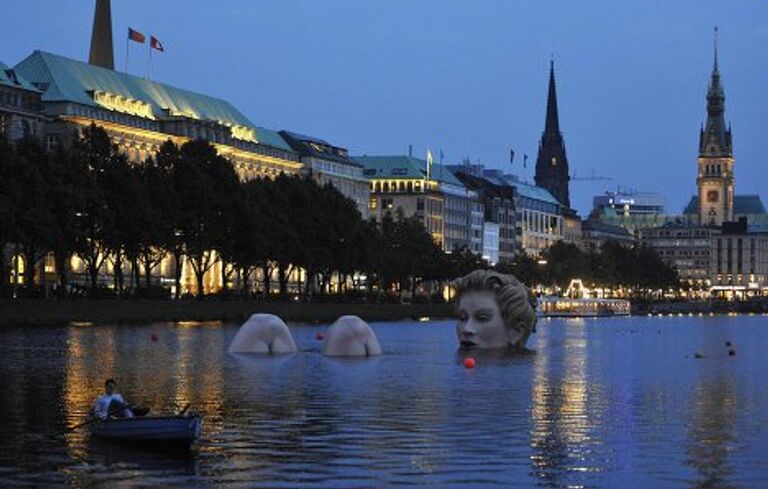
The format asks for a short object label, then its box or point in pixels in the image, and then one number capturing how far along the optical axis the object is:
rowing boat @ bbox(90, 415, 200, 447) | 48.91
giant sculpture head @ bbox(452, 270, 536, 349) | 108.19
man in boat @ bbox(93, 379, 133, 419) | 51.66
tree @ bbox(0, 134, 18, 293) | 137.88
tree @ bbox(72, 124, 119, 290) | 155.38
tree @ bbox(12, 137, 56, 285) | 140.88
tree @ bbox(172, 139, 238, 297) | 180.25
